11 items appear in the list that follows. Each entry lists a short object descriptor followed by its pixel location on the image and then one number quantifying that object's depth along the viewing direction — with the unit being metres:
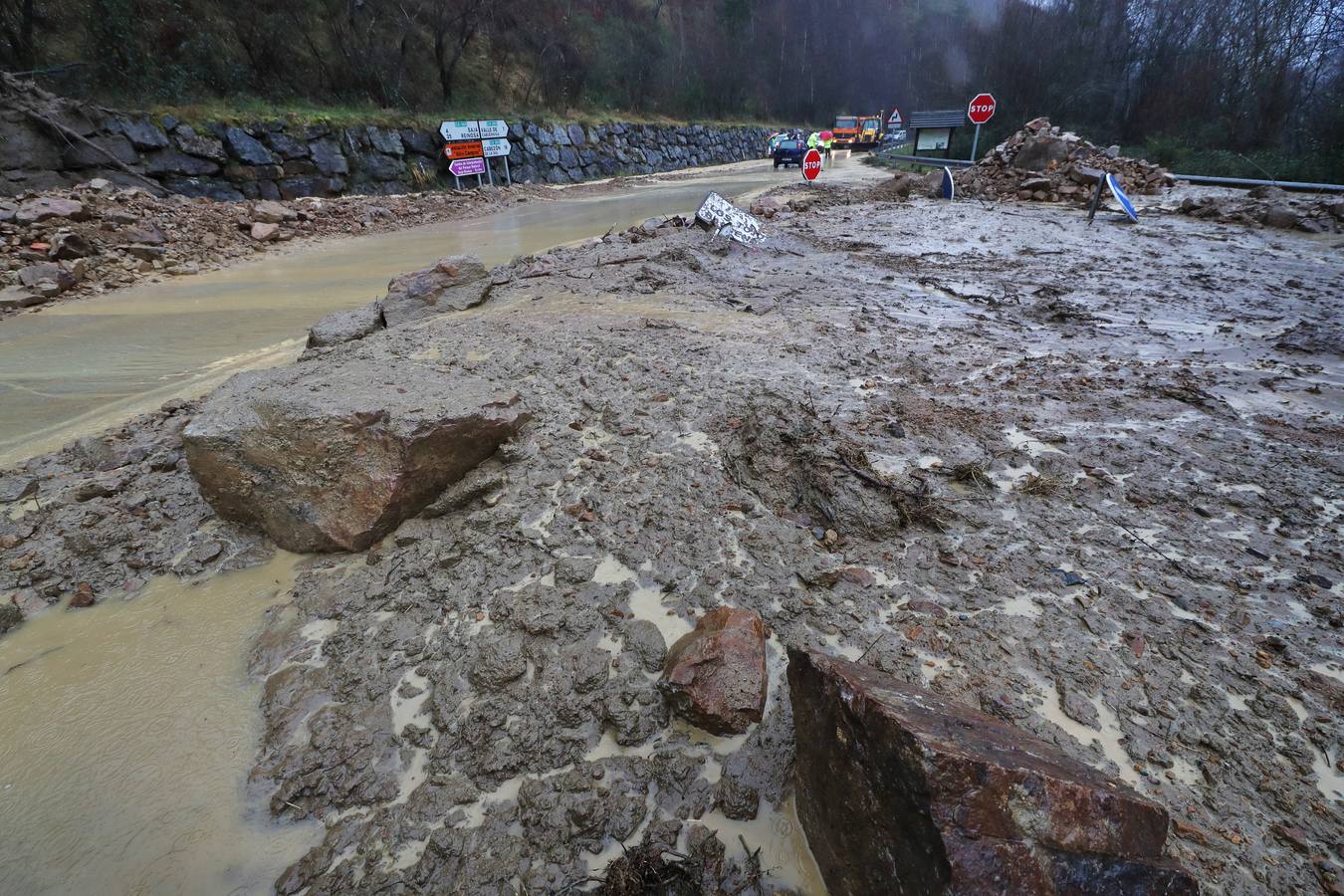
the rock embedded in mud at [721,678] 1.79
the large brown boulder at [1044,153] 13.71
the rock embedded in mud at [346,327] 4.83
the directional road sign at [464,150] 16.77
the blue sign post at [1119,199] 9.75
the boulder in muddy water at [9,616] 2.28
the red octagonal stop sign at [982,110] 17.75
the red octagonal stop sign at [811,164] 17.31
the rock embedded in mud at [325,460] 2.60
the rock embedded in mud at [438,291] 5.34
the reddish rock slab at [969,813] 1.09
